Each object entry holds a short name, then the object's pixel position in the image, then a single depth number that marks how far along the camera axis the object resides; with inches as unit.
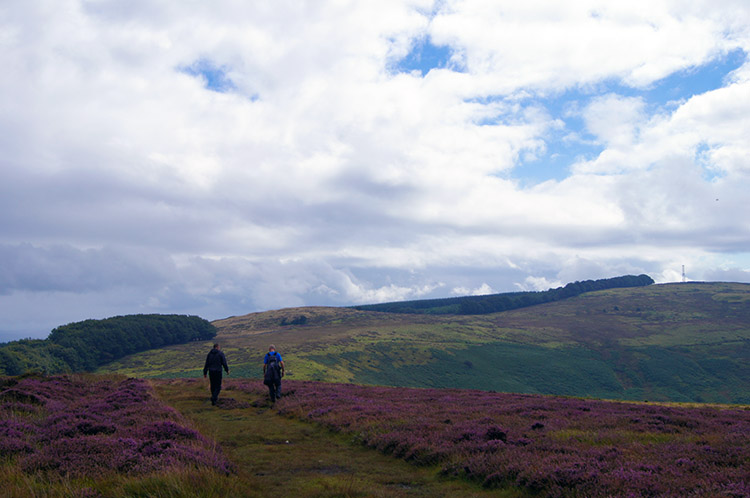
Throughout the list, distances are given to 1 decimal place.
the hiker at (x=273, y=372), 1064.8
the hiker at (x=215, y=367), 1026.7
